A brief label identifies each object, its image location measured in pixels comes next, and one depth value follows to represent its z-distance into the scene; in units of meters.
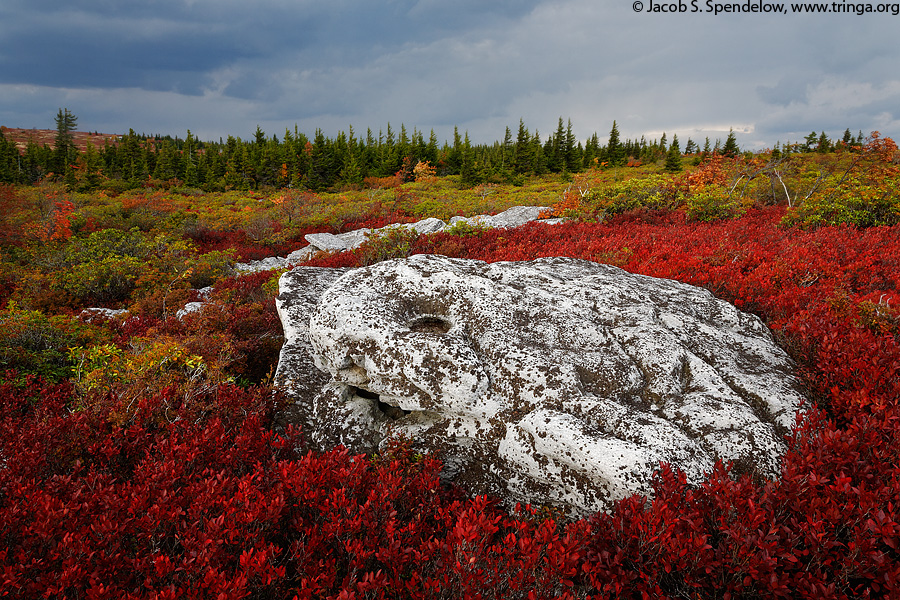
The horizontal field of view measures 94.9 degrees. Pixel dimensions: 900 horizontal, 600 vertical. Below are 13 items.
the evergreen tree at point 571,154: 64.53
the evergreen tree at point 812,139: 65.72
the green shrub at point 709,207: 13.36
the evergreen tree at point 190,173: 55.06
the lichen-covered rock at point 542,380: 3.18
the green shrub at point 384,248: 9.53
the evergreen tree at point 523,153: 64.38
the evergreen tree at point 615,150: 69.69
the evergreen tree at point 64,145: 61.81
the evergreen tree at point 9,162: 52.48
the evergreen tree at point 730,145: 66.38
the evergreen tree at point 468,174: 55.91
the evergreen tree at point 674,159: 59.03
